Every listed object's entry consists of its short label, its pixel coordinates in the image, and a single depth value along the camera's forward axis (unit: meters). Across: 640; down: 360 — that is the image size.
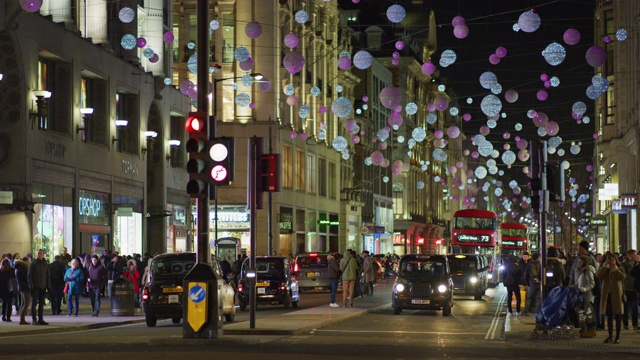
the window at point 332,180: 85.62
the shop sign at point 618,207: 58.98
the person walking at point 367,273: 45.81
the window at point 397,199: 114.44
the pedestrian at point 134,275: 37.81
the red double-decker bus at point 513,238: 75.38
